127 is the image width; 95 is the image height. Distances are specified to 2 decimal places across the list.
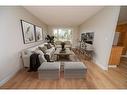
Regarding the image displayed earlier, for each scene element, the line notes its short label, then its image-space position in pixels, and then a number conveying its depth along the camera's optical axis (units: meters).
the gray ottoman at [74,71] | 1.89
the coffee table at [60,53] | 3.18
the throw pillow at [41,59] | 2.26
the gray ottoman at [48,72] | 1.85
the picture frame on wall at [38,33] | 3.73
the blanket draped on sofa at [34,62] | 2.22
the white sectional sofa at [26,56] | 2.42
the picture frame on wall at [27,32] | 2.59
